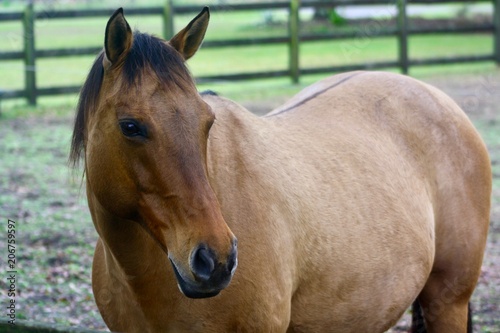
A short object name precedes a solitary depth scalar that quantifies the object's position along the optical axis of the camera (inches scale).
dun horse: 190.9
